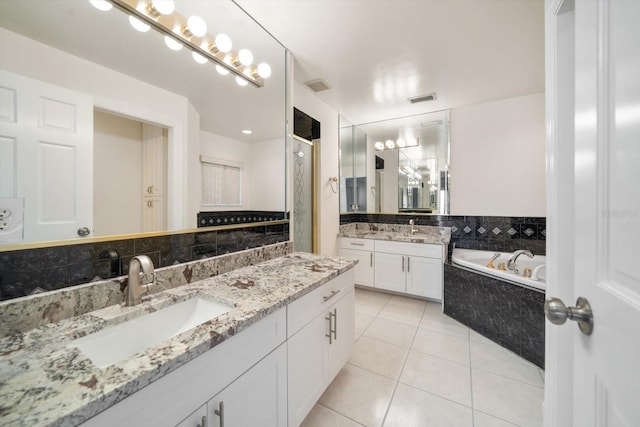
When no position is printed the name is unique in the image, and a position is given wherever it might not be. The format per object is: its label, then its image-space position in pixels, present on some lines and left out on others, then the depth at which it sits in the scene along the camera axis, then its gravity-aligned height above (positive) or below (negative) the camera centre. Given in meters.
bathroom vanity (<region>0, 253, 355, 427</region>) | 0.52 -0.41
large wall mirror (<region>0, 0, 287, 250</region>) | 0.78 +0.38
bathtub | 1.88 -0.54
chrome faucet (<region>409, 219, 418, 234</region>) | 3.48 -0.18
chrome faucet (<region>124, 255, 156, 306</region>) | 0.93 -0.26
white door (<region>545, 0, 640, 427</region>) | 0.41 +0.01
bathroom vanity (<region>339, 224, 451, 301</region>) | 2.77 -0.57
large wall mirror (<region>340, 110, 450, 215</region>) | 3.34 +0.74
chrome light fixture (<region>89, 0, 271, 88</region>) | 1.08 +0.96
